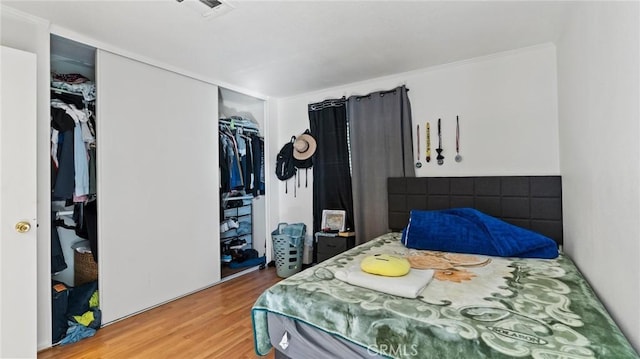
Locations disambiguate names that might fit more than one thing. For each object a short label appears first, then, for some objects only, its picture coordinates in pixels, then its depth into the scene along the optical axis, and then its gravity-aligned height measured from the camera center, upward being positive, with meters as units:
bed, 1.03 -0.58
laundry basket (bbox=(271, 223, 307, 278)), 3.52 -0.88
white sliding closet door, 2.39 -0.01
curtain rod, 3.50 +1.00
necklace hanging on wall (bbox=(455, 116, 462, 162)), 2.90 +0.37
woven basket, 2.57 -0.77
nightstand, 3.34 -0.74
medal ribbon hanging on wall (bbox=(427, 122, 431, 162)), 3.06 +0.39
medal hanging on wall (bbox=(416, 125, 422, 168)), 3.13 +0.28
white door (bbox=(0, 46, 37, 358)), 1.75 -0.12
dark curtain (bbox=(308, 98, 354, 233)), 3.58 +0.27
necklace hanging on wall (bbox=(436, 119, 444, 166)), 3.00 +0.31
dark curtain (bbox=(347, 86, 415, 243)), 3.18 +0.35
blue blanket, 2.10 -0.45
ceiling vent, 1.83 +1.15
